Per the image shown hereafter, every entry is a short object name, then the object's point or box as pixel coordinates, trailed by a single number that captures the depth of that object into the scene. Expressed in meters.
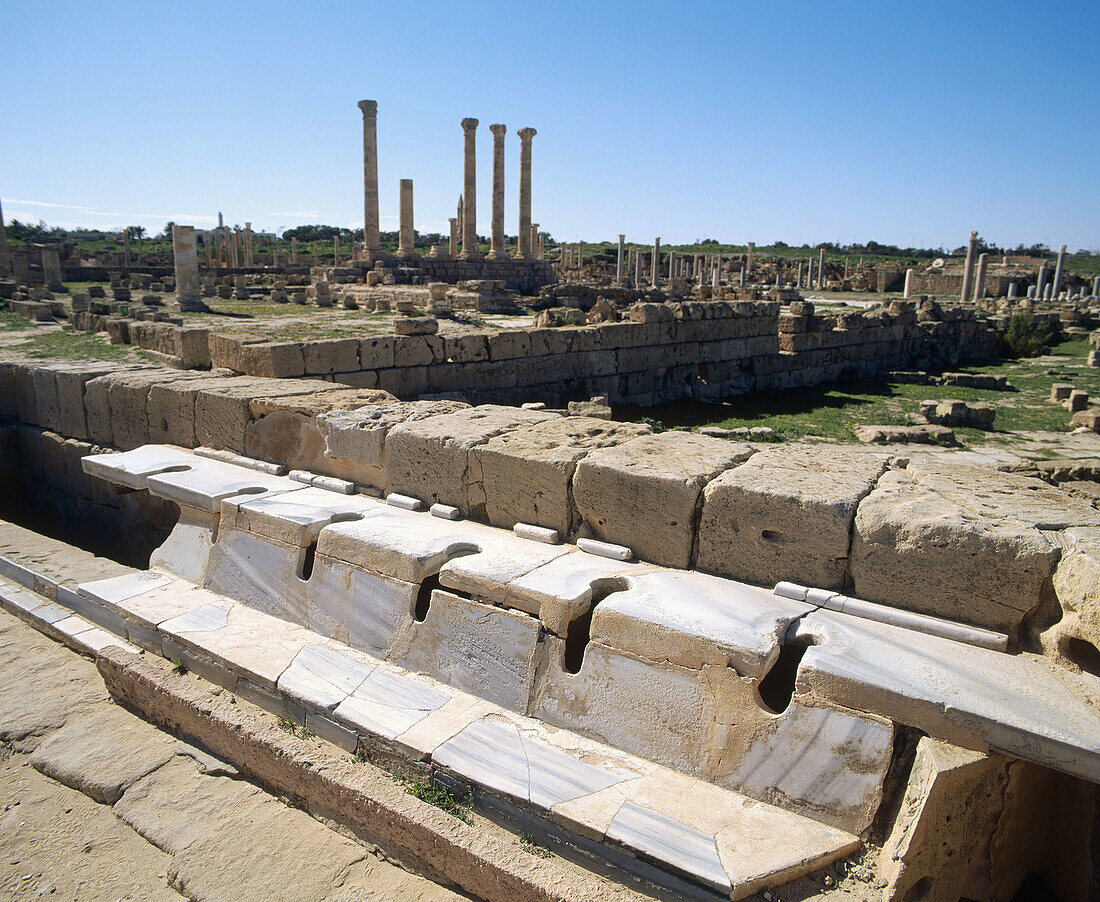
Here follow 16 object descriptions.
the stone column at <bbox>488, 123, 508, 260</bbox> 30.25
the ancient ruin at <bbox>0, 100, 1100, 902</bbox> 2.46
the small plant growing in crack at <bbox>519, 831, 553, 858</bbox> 2.57
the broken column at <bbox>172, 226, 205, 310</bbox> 17.30
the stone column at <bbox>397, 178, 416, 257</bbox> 29.52
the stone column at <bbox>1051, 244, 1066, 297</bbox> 35.00
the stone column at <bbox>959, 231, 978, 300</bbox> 31.82
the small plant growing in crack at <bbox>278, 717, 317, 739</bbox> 3.23
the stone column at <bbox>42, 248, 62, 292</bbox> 25.92
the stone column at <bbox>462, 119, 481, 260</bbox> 29.53
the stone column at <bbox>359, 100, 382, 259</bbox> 27.31
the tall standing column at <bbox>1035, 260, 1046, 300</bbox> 35.88
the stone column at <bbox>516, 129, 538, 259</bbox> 30.83
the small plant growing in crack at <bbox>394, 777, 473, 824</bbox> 2.76
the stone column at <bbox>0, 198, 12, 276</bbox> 27.73
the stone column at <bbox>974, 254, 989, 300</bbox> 34.44
